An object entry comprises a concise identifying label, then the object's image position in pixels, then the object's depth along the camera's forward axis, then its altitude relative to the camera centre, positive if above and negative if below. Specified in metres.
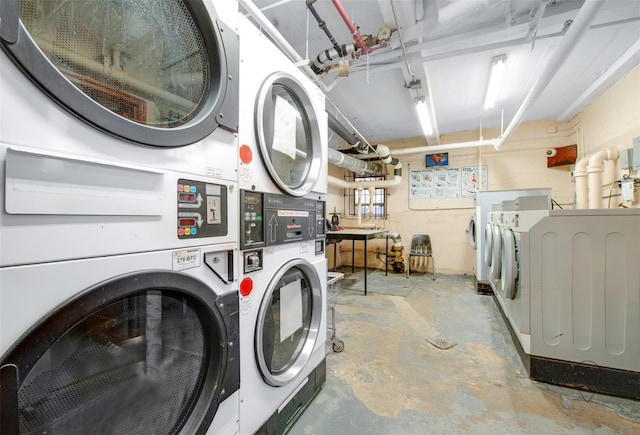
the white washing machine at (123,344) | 0.50 -0.34
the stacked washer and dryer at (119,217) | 0.49 +0.00
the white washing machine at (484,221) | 3.36 -0.09
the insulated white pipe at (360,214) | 5.31 +0.05
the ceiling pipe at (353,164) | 4.18 +1.00
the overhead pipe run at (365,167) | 4.30 +0.97
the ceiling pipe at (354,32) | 1.45 +1.29
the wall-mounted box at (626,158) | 2.61 +0.58
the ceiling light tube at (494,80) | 2.46 +1.50
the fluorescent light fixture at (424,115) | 3.12 +1.39
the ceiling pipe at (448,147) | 4.22 +1.24
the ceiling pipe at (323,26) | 1.61 +1.37
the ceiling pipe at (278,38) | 1.36 +1.22
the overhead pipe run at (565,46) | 1.39 +1.15
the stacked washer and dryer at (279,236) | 1.05 -0.09
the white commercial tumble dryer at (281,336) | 1.05 -0.63
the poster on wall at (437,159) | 4.96 +1.12
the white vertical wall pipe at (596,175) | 2.89 +0.46
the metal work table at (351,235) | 3.74 -0.29
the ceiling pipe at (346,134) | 3.28 +1.25
